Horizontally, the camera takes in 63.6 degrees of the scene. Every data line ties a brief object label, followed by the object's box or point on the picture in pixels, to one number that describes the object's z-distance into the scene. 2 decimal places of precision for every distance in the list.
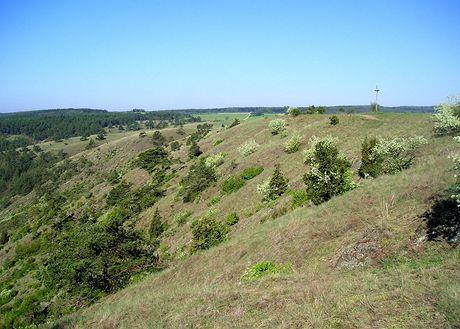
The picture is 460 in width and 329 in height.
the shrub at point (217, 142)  87.31
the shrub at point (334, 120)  61.97
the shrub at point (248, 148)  63.69
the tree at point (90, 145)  191.14
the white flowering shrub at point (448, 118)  35.03
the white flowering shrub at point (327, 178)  26.62
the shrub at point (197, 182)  55.12
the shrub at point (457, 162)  11.82
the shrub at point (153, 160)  89.91
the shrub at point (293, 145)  53.47
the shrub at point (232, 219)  36.81
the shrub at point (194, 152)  84.88
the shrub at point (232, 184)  49.31
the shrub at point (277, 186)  38.19
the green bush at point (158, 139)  162.15
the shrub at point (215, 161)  66.31
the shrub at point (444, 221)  13.67
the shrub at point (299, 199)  30.24
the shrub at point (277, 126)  72.38
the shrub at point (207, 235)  31.65
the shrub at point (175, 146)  109.53
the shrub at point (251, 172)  50.81
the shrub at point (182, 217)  47.09
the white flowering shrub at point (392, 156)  28.44
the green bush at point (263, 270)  17.59
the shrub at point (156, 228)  47.25
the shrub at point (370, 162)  29.53
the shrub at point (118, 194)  77.56
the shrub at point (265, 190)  38.69
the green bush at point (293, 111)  79.62
